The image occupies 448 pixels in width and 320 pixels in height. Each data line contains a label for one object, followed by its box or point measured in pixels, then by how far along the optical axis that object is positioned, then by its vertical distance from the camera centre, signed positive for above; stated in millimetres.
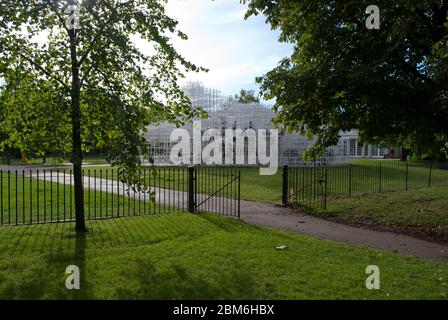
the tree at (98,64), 6633 +1750
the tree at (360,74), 8641 +1907
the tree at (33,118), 7012 +654
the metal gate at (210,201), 10781 -1859
